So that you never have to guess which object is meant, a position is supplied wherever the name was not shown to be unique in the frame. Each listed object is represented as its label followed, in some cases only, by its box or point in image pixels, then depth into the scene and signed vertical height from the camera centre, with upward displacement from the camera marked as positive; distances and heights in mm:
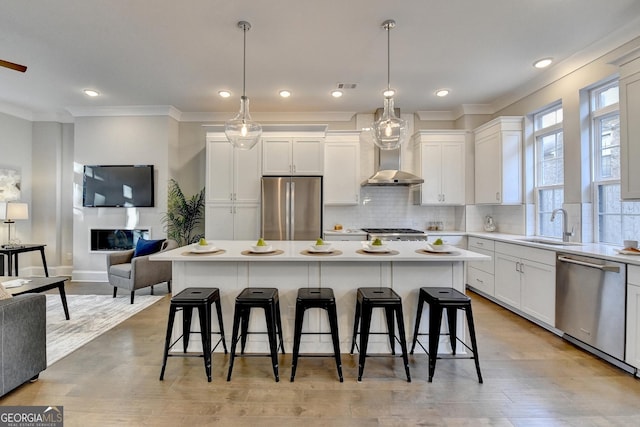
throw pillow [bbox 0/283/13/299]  2028 -552
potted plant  4969 -6
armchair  3929 -771
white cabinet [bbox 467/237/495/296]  3977 -793
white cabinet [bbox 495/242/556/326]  2994 -729
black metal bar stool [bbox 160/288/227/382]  2160 -716
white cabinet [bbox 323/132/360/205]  4914 +829
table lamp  4500 +54
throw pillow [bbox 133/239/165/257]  4242 -470
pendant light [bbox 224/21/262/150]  2760 +807
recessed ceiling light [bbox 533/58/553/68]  3383 +1773
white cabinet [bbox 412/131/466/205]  4914 +779
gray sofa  1903 -854
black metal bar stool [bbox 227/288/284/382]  2154 -722
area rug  2746 -1190
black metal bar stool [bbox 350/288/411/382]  2156 -719
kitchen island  2564 -571
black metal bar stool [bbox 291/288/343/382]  2166 -752
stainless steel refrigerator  4512 +102
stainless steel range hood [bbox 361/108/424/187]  4582 +689
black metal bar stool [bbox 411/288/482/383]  2160 -726
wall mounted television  4973 +483
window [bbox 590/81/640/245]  2947 +424
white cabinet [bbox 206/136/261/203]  4703 +664
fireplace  5039 -392
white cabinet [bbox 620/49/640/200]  2398 +742
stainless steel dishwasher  2328 -752
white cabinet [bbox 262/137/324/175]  4703 +935
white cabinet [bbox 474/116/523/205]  4223 +796
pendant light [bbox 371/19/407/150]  2830 +845
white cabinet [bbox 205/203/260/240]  4707 -101
